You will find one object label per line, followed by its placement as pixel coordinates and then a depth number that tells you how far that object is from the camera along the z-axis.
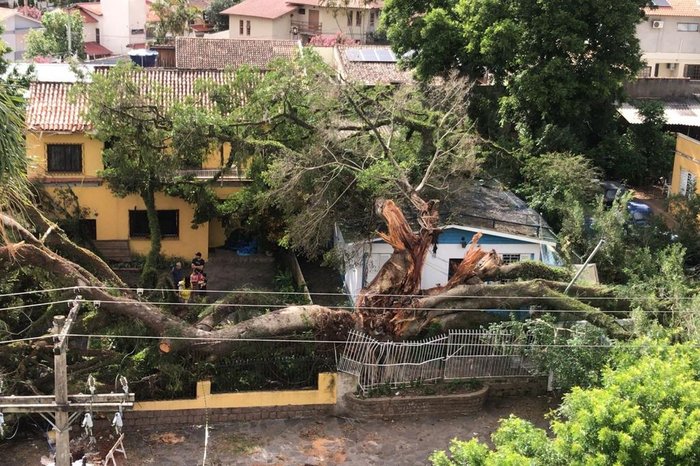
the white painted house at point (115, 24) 63.78
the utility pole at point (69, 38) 50.12
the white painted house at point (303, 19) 57.28
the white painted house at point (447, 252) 21.81
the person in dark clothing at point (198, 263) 22.47
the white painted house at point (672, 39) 42.59
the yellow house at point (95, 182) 24.45
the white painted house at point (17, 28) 59.91
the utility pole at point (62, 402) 12.61
